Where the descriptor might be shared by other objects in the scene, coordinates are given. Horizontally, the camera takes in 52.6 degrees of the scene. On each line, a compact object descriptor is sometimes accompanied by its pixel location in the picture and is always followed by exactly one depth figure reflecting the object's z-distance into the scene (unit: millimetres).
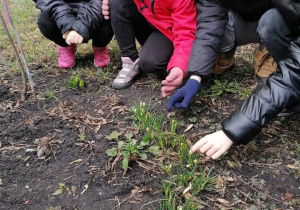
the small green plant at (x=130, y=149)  1953
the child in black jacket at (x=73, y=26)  2820
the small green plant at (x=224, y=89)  2602
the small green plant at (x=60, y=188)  1819
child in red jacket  2434
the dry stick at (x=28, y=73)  2214
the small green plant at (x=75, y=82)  2767
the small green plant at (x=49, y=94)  2682
